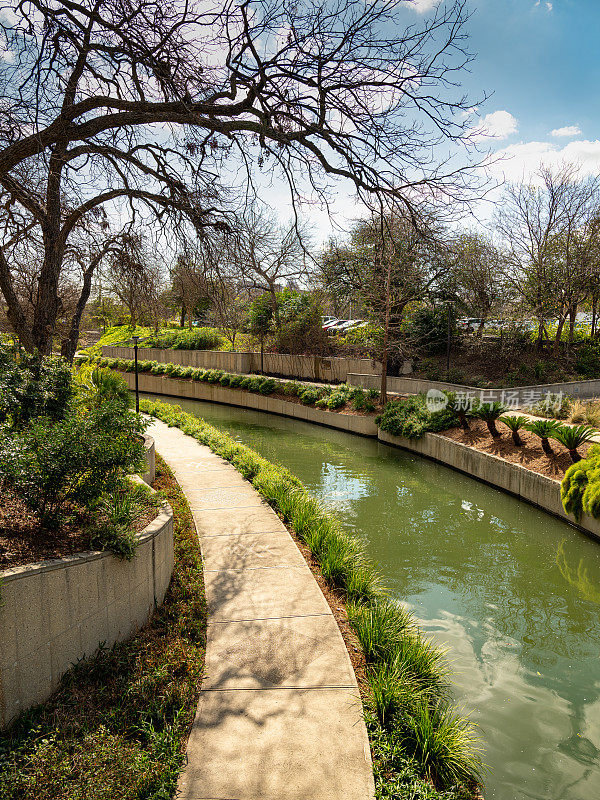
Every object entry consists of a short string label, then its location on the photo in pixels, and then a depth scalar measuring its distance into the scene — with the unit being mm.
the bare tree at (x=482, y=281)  21281
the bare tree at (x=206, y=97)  4859
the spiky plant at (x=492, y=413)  11969
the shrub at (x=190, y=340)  29672
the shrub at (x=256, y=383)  22019
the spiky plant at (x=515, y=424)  11133
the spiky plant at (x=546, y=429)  10156
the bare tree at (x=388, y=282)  15828
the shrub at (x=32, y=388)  5118
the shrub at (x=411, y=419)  13883
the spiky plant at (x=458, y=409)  13203
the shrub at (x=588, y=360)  19656
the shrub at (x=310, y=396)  19344
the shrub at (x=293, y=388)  20453
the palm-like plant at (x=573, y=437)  9453
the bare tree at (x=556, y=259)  19484
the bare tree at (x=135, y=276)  9695
